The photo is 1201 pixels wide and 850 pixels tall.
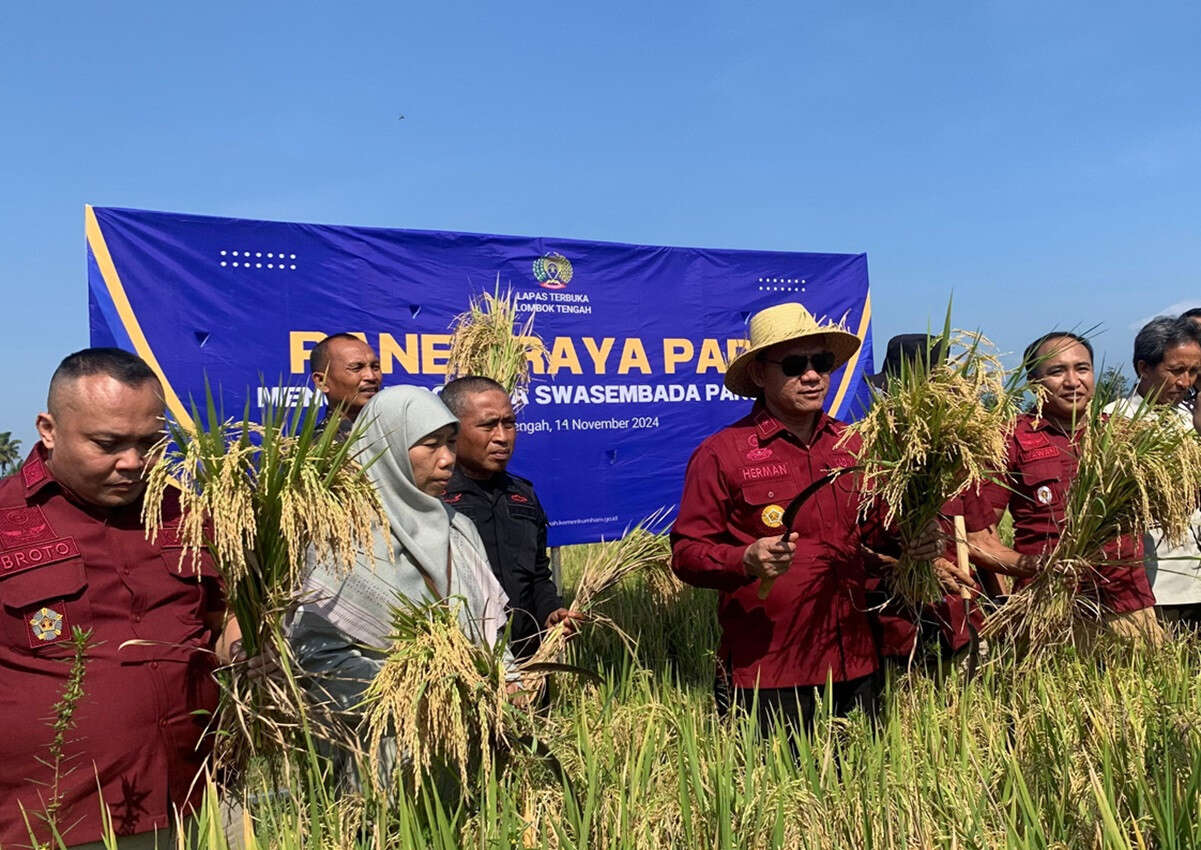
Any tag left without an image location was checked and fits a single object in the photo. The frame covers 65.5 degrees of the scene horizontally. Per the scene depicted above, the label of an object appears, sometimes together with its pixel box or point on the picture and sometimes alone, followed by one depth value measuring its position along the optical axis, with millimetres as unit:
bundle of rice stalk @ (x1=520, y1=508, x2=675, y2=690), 2777
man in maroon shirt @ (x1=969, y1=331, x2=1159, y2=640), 3105
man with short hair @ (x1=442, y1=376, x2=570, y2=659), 3400
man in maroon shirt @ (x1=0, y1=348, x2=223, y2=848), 1903
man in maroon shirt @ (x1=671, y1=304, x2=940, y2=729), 2754
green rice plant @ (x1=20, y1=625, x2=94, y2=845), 1676
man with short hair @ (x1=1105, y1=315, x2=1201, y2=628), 3625
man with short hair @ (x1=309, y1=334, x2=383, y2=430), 4129
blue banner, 4504
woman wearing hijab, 2229
